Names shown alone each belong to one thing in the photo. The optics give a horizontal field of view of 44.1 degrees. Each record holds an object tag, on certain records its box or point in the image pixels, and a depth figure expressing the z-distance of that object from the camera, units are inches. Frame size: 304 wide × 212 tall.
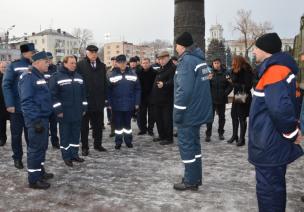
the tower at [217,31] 4758.9
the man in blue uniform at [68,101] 246.5
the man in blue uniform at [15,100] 241.9
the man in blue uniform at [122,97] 299.3
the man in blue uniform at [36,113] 196.7
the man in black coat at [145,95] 353.4
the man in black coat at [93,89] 276.2
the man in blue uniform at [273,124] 130.4
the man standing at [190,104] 186.1
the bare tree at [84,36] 3796.8
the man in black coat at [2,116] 319.9
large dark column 330.6
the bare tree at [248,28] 2381.9
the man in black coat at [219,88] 322.7
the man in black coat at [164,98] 312.8
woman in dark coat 293.6
